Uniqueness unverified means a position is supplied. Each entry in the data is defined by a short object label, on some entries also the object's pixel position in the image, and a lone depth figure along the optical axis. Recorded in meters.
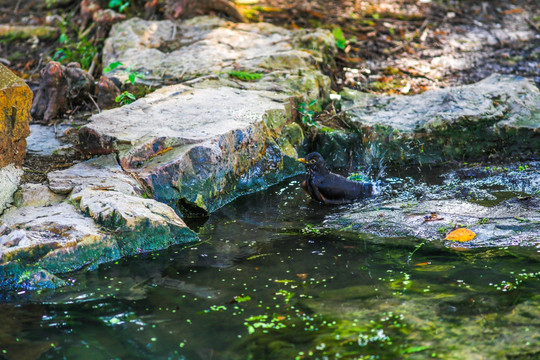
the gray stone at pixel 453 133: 16.12
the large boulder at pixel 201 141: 12.88
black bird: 13.72
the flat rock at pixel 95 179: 11.73
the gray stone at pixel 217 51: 18.08
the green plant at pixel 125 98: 16.15
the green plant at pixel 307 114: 16.66
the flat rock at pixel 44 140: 14.80
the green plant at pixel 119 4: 22.25
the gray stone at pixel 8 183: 11.11
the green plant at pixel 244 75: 17.83
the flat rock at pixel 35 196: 11.21
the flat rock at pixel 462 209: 11.15
